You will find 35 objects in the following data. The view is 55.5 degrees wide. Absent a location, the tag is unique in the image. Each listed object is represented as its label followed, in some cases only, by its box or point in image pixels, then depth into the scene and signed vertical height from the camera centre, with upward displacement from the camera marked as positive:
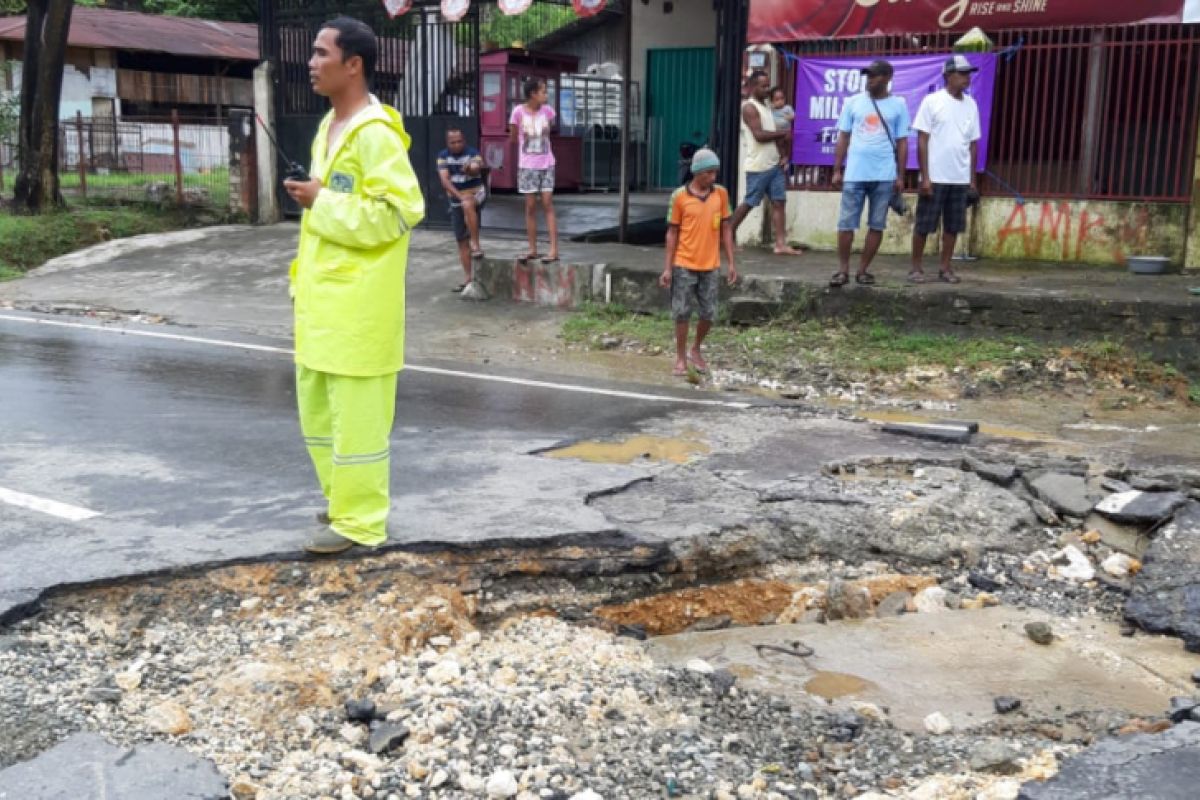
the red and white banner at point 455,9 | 13.29 +2.05
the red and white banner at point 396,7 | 13.84 +2.14
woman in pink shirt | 10.59 +0.36
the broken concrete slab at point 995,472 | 5.21 -1.27
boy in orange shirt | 7.74 -0.38
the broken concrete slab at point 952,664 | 3.41 -1.49
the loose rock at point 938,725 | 3.19 -1.48
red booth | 18.30 +1.26
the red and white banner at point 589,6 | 11.62 +1.83
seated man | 10.99 +0.01
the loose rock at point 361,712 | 3.04 -1.39
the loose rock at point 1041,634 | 3.80 -1.45
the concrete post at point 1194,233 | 9.95 -0.32
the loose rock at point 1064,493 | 4.93 -1.30
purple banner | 10.81 +0.98
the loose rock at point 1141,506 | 4.68 -1.28
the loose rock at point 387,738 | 2.90 -1.40
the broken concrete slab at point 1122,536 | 4.62 -1.38
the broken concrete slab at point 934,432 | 6.08 -1.27
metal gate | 14.05 +1.44
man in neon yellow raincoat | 3.57 -0.22
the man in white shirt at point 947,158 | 9.05 +0.27
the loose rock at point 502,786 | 2.75 -1.43
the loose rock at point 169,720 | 2.91 -1.37
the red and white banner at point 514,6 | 12.15 +1.91
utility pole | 12.02 +0.65
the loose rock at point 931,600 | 4.14 -1.48
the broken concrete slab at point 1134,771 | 2.67 -1.37
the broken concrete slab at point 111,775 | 2.59 -1.36
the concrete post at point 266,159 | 15.93 +0.35
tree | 15.26 +1.03
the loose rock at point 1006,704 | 3.33 -1.48
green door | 17.77 +1.36
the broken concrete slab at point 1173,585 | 3.93 -1.41
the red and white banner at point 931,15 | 10.00 +1.63
